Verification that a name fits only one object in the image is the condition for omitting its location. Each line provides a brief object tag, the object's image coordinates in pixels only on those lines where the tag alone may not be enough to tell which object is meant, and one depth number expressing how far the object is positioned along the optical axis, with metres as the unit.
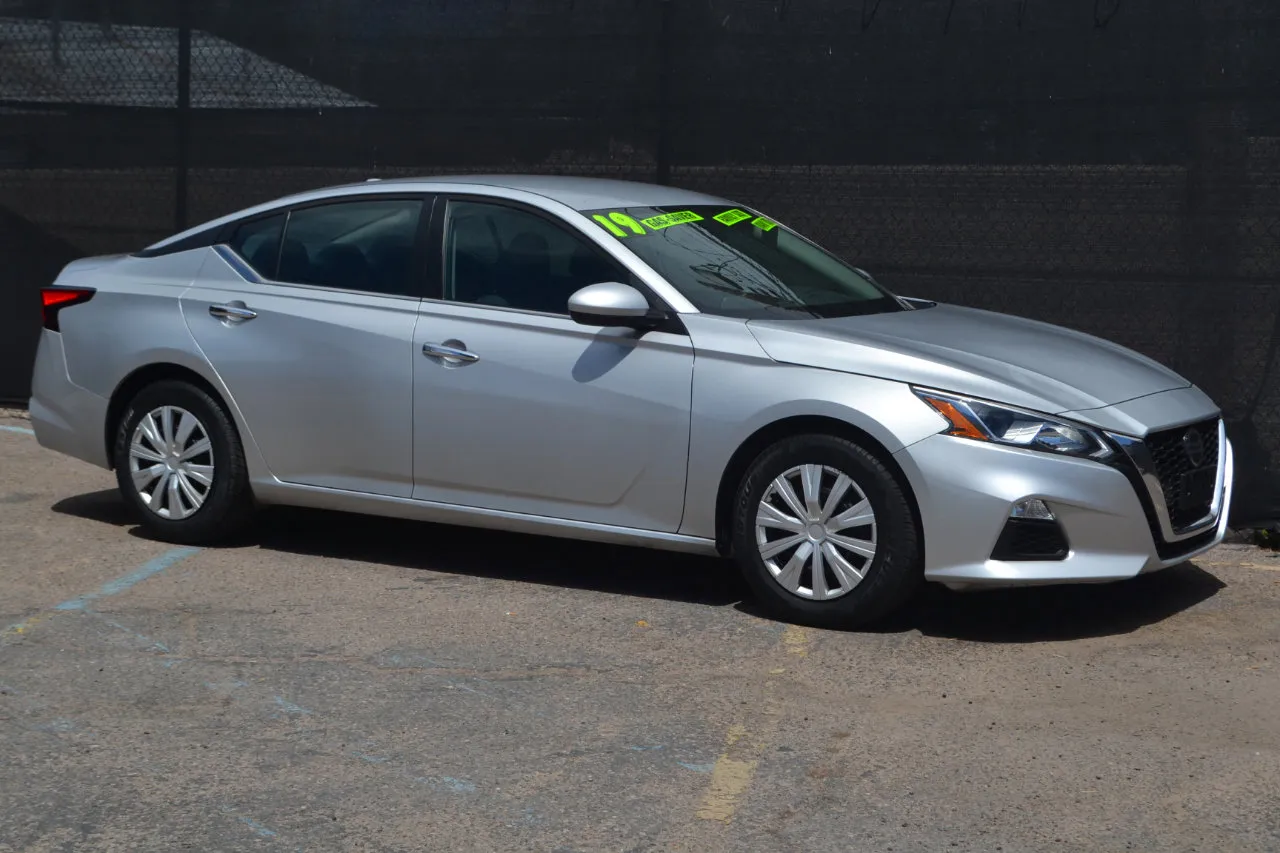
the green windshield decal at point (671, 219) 6.68
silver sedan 5.71
